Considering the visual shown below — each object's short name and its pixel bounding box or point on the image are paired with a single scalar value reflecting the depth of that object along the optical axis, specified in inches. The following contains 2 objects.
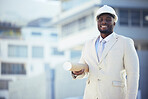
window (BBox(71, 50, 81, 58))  1640.9
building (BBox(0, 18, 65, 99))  1756.2
